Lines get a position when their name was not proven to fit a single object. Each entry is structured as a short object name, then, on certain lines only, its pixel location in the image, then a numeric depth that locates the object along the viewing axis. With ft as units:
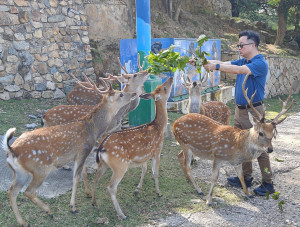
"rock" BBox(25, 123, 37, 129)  23.37
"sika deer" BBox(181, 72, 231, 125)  23.90
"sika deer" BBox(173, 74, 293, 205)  15.34
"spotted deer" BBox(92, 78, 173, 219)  14.21
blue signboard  32.22
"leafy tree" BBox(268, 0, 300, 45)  59.06
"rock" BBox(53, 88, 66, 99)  32.48
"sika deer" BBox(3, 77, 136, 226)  12.98
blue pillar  23.89
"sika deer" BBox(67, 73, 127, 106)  22.98
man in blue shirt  16.10
